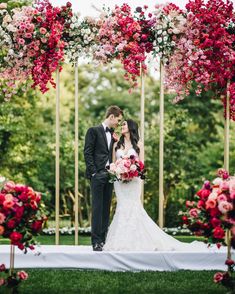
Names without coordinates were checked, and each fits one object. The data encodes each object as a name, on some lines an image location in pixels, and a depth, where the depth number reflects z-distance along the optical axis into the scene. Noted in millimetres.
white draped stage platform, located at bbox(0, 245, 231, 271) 9531
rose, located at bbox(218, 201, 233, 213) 6650
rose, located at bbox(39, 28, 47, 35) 11087
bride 10166
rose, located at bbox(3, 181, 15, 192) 7119
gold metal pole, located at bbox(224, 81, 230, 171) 10977
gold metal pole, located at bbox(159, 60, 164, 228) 10986
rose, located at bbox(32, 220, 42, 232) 7041
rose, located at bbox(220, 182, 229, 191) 6893
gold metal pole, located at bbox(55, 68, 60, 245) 10957
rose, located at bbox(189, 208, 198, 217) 7017
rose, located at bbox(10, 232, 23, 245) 6821
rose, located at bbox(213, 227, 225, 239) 6768
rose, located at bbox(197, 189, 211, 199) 7012
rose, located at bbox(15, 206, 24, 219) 6899
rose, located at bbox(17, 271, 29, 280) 7236
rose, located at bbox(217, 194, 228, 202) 6738
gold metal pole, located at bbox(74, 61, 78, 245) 10866
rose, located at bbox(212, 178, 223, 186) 7065
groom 10283
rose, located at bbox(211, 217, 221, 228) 6787
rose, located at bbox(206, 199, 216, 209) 6802
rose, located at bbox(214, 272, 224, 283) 7195
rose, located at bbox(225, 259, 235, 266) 7219
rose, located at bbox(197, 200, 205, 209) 6978
